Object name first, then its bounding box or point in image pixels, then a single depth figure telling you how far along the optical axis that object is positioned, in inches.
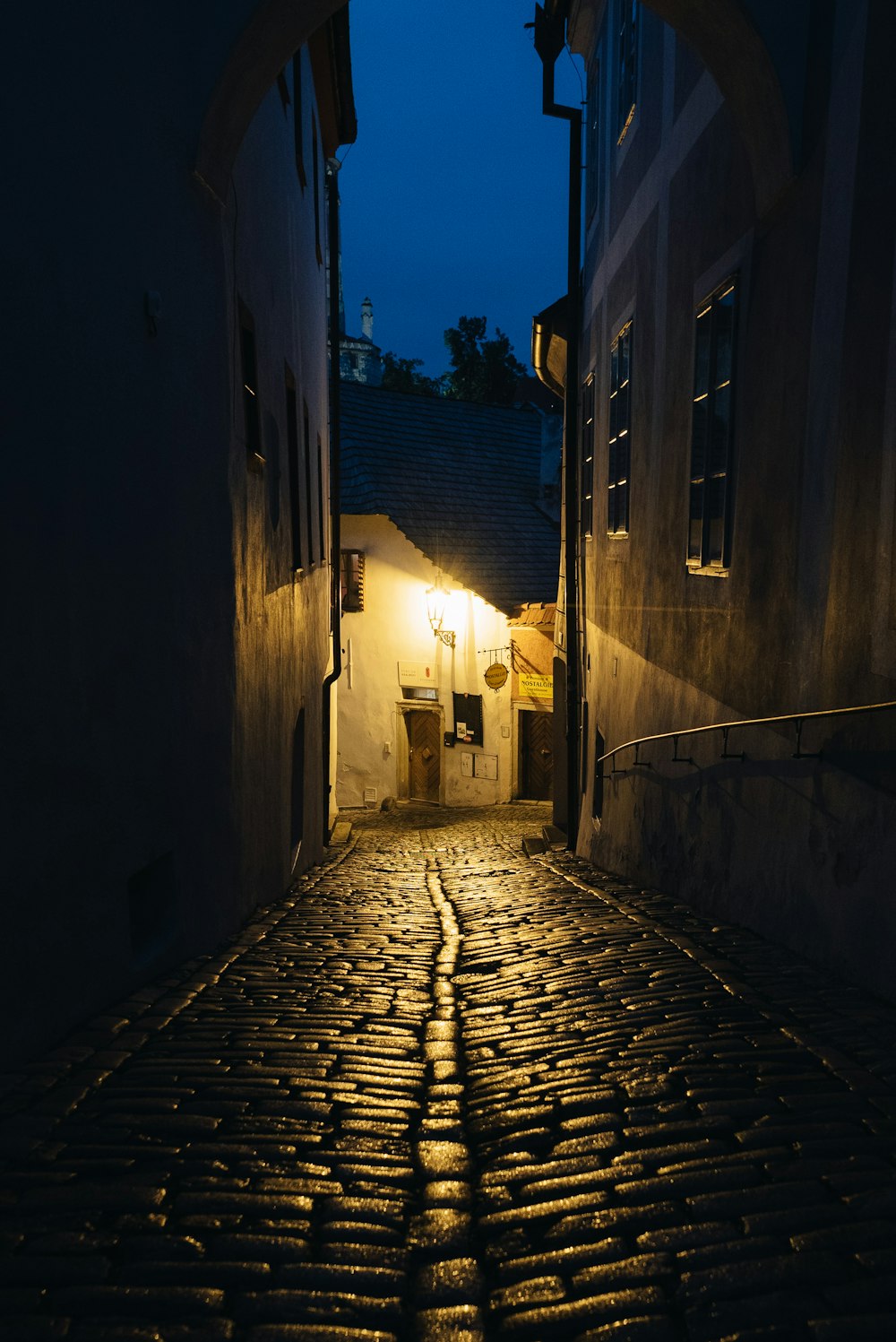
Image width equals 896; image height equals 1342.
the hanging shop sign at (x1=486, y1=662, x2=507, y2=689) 1066.7
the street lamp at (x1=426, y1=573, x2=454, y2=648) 1088.8
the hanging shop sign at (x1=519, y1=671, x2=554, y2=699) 1053.2
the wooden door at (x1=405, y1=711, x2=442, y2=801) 1131.3
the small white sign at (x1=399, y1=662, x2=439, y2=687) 1101.7
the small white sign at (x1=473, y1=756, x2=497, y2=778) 1092.5
